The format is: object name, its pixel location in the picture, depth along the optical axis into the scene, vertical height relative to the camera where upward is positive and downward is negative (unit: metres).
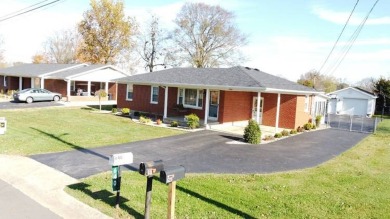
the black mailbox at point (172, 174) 5.61 -1.49
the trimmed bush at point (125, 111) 25.03 -1.76
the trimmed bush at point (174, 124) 20.25 -2.09
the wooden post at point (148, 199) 6.12 -2.14
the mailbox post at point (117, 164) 6.46 -1.58
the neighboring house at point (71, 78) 34.22 +0.86
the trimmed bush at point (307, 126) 23.05 -2.00
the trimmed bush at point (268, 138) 17.43 -2.30
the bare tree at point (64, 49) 69.69 +8.30
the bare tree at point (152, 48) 56.69 +7.67
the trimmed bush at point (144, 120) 21.58 -2.07
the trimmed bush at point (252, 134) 16.17 -1.96
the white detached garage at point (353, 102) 43.19 -0.17
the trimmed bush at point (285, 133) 19.05 -2.15
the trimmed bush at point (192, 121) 19.48 -1.77
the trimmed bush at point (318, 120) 25.08 -1.65
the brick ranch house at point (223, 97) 20.64 -0.18
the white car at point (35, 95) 30.09 -1.12
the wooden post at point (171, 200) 5.93 -2.06
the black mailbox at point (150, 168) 5.83 -1.46
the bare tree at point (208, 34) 47.66 +9.04
